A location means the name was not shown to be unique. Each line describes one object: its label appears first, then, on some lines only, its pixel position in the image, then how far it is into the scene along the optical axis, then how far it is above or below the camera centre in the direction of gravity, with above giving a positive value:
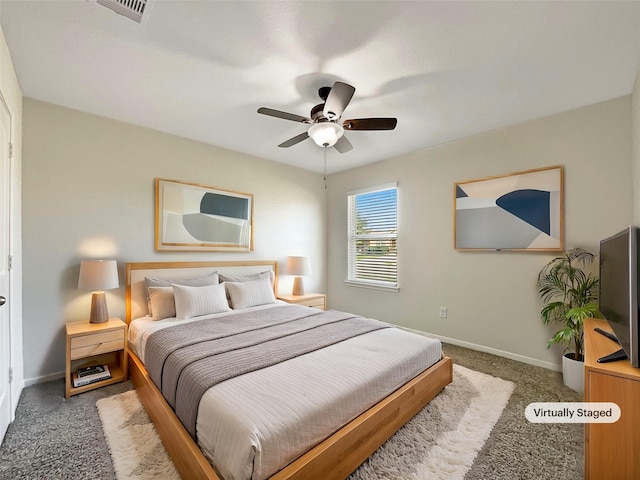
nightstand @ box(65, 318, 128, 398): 2.33 -0.90
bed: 1.25 -0.89
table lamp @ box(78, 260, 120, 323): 2.53 -0.37
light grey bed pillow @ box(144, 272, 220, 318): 2.99 -0.46
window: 4.17 +0.03
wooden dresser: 1.30 -0.88
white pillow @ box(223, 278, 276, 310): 3.26 -0.64
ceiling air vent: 1.49 +1.23
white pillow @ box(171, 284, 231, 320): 2.80 -0.62
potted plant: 2.35 -0.55
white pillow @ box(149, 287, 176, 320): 2.80 -0.63
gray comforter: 1.62 -0.77
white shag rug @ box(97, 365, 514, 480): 1.56 -1.26
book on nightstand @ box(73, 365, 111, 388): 2.41 -1.18
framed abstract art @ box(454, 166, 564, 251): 2.78 +0.29
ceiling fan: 2.11 +0.94
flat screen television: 1.35 -0.28
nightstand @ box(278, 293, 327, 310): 3.94 -0.85
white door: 1.80 -0.17
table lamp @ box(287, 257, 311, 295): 4.16 -0.44
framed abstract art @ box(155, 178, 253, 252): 3.25 +0.26
